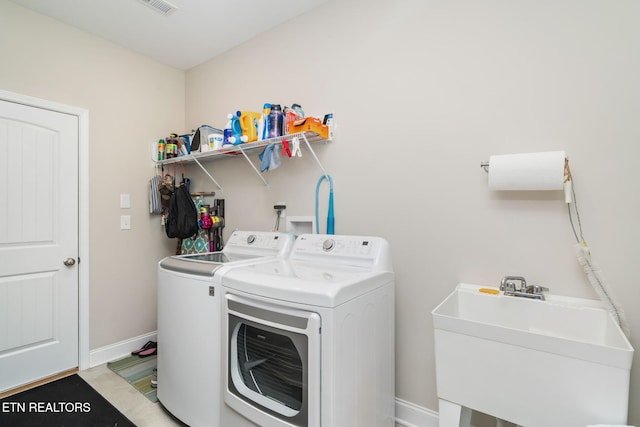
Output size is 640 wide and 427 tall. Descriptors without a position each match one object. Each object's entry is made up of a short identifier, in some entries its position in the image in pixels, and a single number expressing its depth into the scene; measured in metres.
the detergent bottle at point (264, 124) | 2.15
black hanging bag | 2.71
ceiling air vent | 2.15
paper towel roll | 1.29
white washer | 1.63
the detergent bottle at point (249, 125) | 2.24
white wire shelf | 2.02
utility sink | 0.97
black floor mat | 1.84
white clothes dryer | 1.23
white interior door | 2.19
